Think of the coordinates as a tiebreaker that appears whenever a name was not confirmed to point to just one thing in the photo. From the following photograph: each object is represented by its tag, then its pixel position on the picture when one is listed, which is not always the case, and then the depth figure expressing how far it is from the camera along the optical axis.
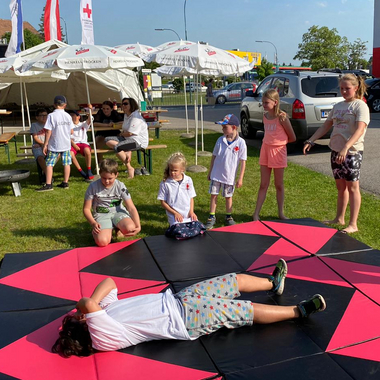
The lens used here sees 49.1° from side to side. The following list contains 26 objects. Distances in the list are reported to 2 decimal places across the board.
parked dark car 19.46
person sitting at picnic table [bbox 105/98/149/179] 8.09
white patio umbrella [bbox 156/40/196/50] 13.08
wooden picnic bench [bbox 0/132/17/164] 8.48
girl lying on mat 2.73
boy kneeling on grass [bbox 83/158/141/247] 4.77
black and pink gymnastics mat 2.61
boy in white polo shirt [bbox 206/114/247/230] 5.37
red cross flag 14.84
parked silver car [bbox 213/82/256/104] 30.63
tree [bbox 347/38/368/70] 73.56
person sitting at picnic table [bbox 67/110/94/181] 8.27
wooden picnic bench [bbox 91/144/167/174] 8.40
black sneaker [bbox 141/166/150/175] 8.56
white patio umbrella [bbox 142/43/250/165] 8.38
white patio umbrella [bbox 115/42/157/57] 15.28
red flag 16.20
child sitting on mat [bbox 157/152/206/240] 4.88
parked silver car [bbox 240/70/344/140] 9.52
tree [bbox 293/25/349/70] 58.03
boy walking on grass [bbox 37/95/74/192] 7.31
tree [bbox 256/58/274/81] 38.72
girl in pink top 5.27
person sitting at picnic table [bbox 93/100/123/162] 9.68
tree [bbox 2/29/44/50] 49.09
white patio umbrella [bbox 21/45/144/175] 7.18
